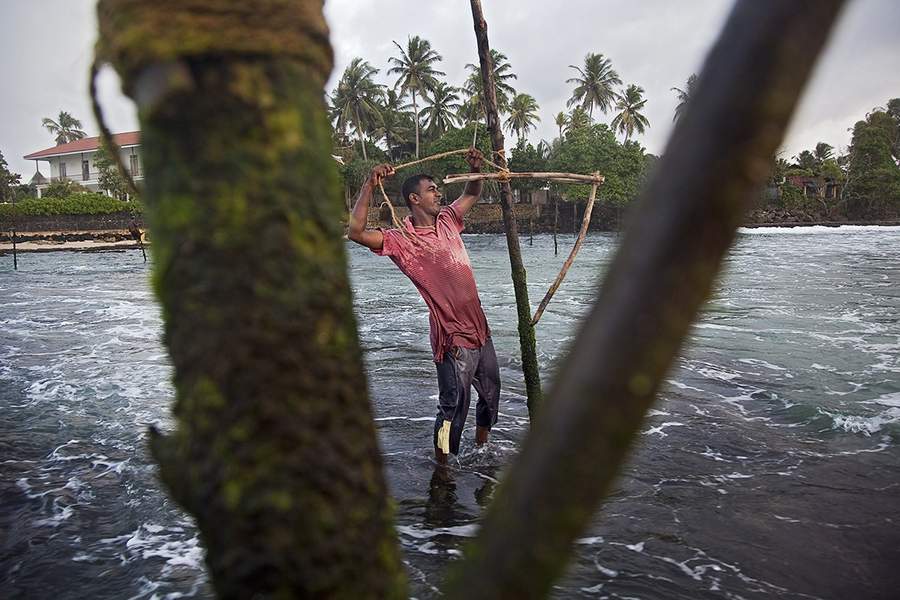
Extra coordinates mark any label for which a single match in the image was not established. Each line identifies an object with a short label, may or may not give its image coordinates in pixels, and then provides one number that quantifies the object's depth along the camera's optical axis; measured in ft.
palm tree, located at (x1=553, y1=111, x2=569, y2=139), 211.61
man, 16.62
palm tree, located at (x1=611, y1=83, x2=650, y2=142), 207.21
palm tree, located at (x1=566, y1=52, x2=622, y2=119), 204.23
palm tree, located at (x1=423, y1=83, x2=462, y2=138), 188.14
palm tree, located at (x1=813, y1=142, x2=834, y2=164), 254.27
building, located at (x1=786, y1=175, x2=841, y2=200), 213.28
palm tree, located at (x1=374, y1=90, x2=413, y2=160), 191.11
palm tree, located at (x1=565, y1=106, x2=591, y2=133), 207.00
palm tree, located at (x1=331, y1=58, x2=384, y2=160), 180.86
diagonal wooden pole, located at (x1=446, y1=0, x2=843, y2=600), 2.18
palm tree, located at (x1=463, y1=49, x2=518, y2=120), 177.09
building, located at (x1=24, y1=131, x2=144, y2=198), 194.18
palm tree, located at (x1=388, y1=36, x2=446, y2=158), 188.14
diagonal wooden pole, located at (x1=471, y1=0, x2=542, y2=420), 16.35
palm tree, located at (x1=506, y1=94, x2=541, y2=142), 193.36
